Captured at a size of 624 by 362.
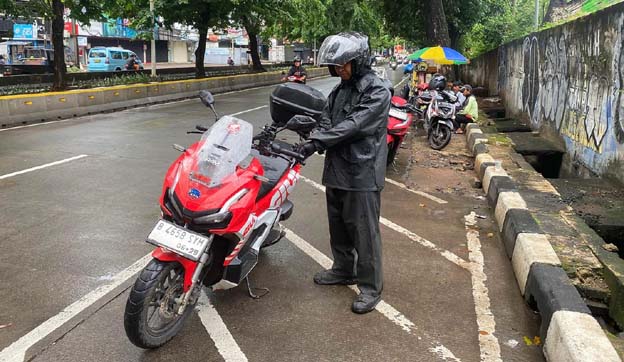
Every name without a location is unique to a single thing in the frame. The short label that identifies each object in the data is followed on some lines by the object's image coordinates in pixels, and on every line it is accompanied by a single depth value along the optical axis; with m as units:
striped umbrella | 15.61
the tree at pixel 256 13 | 23.41
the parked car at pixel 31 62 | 22.73
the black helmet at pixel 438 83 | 12.62
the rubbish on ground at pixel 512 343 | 3.46
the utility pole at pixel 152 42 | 20.24
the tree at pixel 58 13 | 14.85
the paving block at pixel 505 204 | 5.66
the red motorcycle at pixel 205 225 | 3.15
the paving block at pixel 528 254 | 4.20
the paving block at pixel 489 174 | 7.27
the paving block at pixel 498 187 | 6.46
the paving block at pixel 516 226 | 4.89
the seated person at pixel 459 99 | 11.85
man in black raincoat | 3.67
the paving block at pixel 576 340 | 2.85
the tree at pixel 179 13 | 20.81
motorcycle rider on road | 19.90
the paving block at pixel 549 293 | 3.42
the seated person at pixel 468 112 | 12.60
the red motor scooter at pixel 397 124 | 8.66
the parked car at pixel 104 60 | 33.12
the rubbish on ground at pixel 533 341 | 3.49
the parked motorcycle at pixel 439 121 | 10.79
